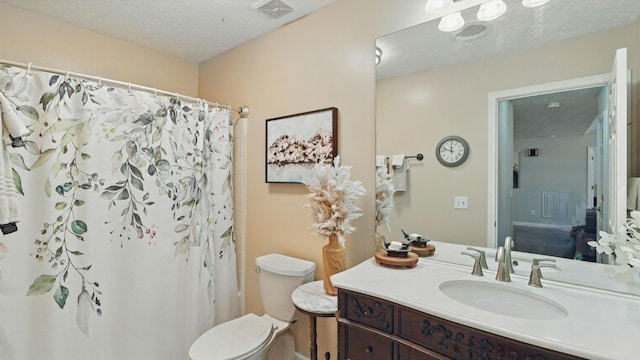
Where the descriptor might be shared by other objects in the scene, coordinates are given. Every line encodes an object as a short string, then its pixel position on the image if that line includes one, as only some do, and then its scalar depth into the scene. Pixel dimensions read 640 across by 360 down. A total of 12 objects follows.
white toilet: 1.48
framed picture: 1.74
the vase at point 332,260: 1.49
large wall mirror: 1.09
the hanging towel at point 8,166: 1.36
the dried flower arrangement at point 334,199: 1.44
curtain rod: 1.44
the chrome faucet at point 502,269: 1.15
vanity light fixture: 1.28
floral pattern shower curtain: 1.47
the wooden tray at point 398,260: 1.32
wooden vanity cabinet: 0.83
